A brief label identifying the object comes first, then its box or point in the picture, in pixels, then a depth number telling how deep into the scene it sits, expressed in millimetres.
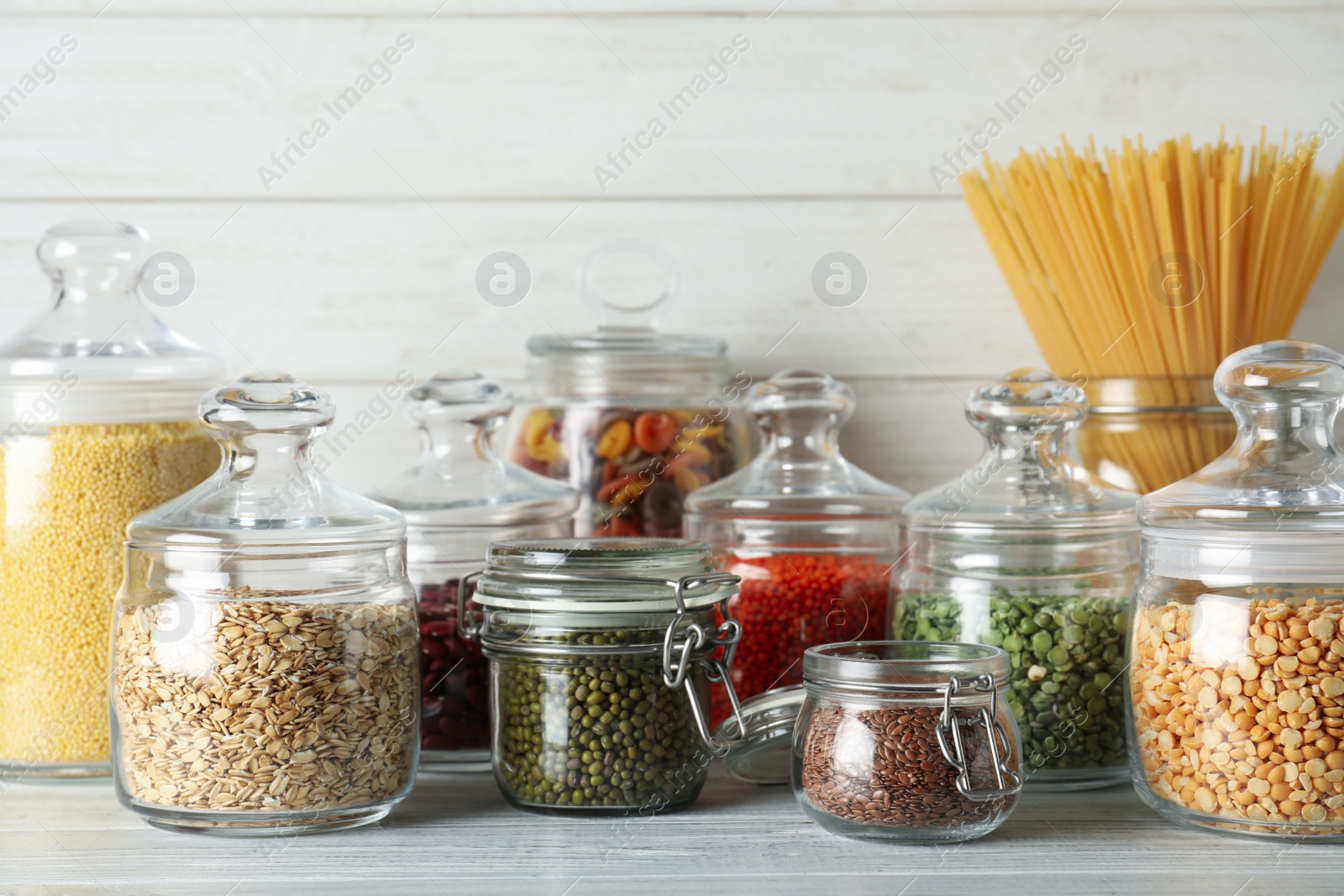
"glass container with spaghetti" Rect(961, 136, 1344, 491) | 1254
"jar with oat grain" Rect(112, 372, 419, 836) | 1124
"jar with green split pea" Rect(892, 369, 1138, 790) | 1180
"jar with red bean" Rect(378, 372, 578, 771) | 1228
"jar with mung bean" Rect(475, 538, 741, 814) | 1146
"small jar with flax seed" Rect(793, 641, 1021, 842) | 1109
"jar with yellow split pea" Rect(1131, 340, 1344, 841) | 1112
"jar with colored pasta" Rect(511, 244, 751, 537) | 1284
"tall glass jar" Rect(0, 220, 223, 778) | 1213
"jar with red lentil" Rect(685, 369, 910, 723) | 1226
